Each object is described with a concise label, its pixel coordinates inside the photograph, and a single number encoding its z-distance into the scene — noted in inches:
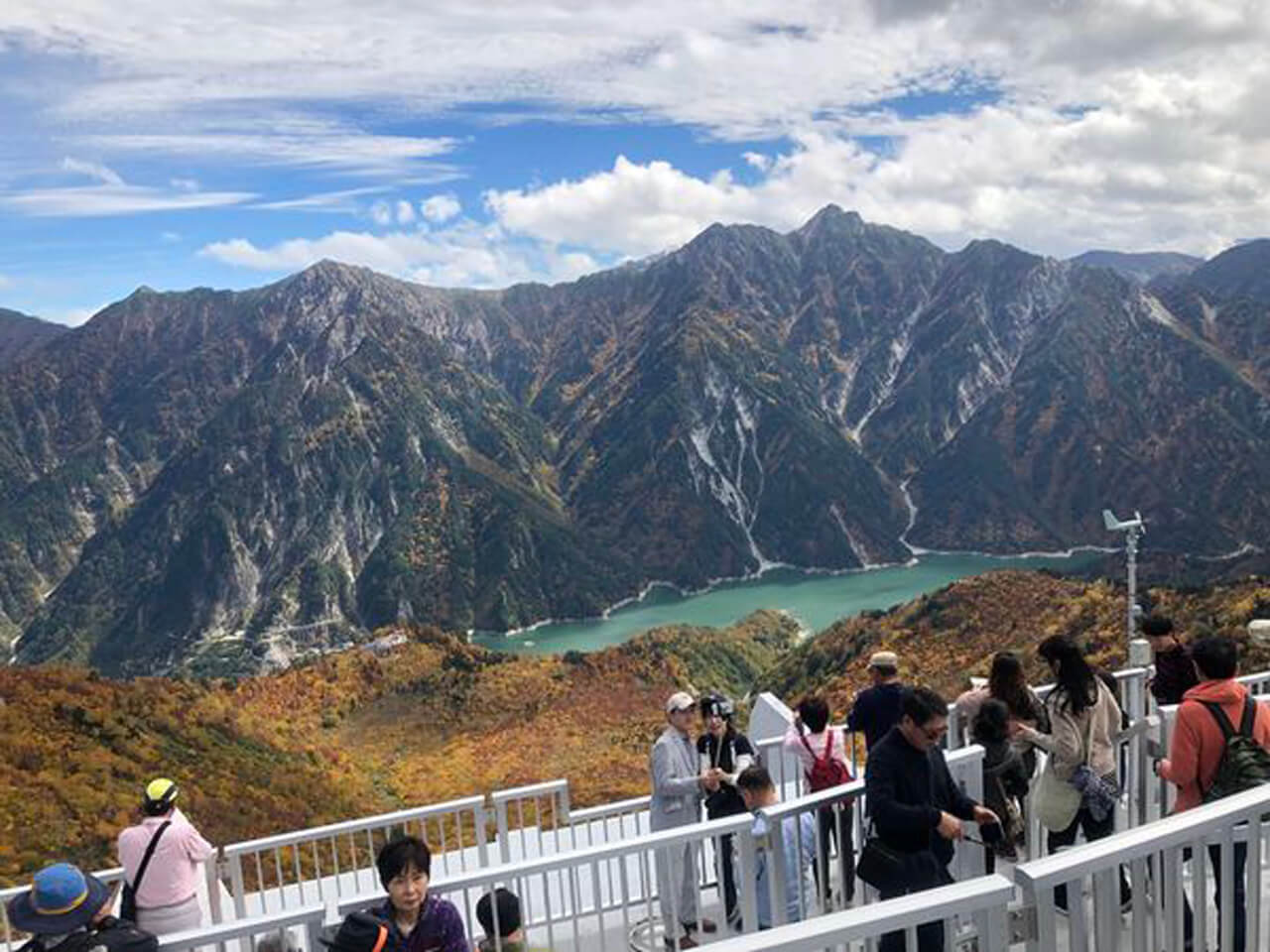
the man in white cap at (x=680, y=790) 222.8
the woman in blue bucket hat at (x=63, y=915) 144.3
